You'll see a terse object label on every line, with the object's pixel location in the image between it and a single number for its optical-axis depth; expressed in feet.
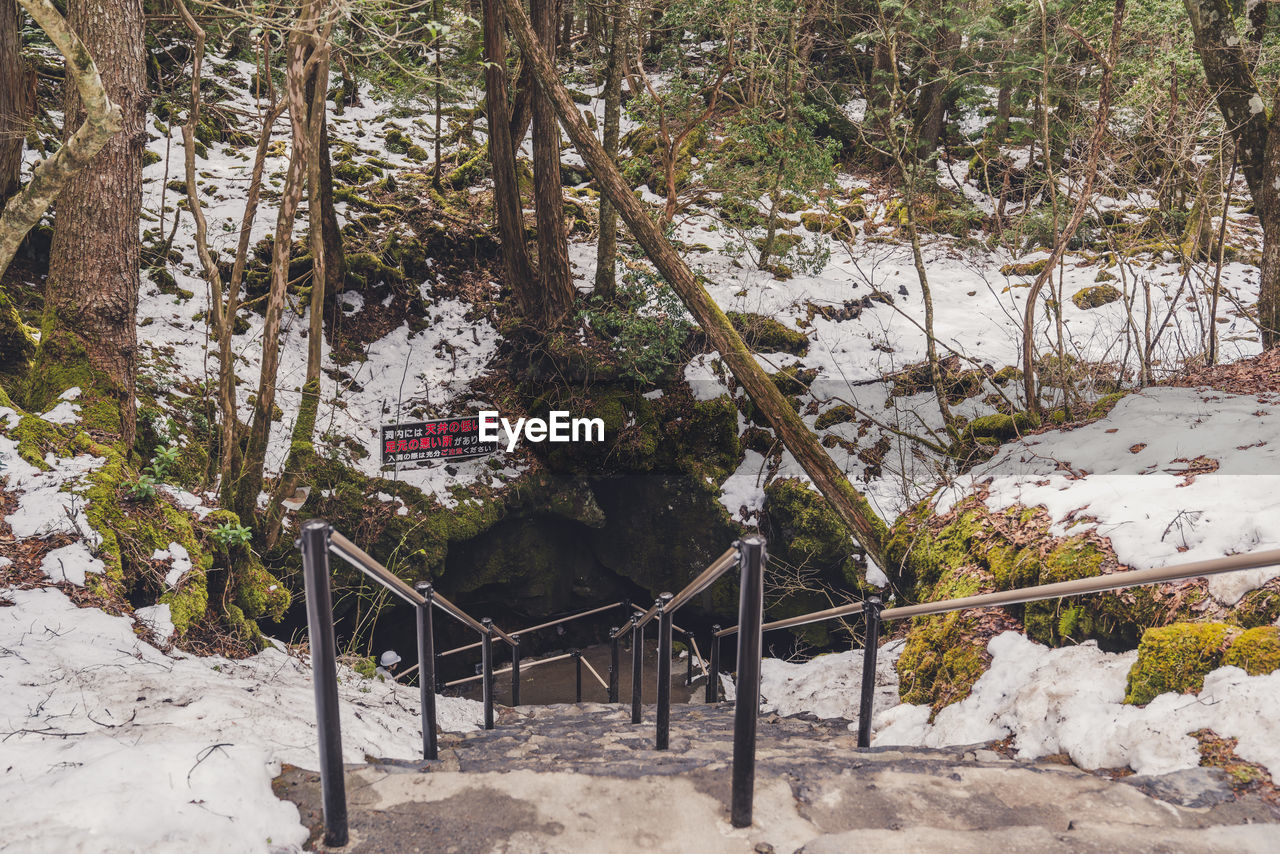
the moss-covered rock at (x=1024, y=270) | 32.32
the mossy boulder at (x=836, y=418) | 27.71
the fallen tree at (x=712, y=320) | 17.71
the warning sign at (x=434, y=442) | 23.77
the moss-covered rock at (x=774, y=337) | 30.27
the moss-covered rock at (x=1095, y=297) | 29.73
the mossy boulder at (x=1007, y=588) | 8.43
